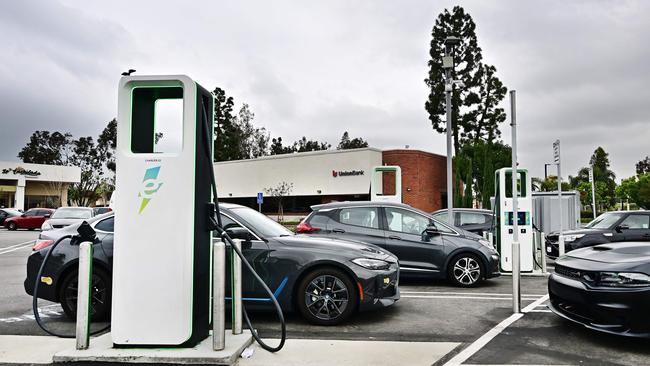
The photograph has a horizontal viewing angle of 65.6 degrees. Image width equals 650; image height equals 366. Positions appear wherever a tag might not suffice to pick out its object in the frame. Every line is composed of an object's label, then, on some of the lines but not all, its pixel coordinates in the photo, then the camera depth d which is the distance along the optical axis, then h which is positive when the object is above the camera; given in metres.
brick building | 35.94 +2.45
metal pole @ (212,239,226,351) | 4.58 -0.81
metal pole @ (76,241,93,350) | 4.65 -0.80
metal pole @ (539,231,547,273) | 11.14 -1.07
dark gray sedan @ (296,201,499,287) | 9.44 -0.53
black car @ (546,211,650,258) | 13.03 -0.59
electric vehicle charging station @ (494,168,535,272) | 11.35 -0.30
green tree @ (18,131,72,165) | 91.38 +11.04
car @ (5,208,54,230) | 33.62 -0.77
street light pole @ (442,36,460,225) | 12.77 +3.18
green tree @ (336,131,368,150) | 89.69 +11.98
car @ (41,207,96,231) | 22.02 -0.25
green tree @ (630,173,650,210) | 53.91 +1.82
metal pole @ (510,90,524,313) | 6.82 -0.22
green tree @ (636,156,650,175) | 122.44 +10.75
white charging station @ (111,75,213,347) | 4.70 -0.31
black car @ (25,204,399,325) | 6.14 -0.84
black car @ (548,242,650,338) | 5.04 -0.86
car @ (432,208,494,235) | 14.66 -0.30
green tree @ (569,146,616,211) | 59.31 +3.15
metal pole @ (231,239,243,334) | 4.98 -0.86
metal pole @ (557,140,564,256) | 11.54 +0.73
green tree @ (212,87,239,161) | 64.69 +10.10
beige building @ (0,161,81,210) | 57.09 +2.99
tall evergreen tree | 41.62 +10.82
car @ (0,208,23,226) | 36.42 -0.34
